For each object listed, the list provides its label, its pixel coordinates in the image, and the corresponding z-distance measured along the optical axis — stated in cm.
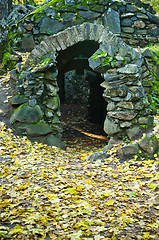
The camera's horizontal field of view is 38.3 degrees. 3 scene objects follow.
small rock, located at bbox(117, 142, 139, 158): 546
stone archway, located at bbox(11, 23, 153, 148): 625
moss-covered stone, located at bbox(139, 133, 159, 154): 530
